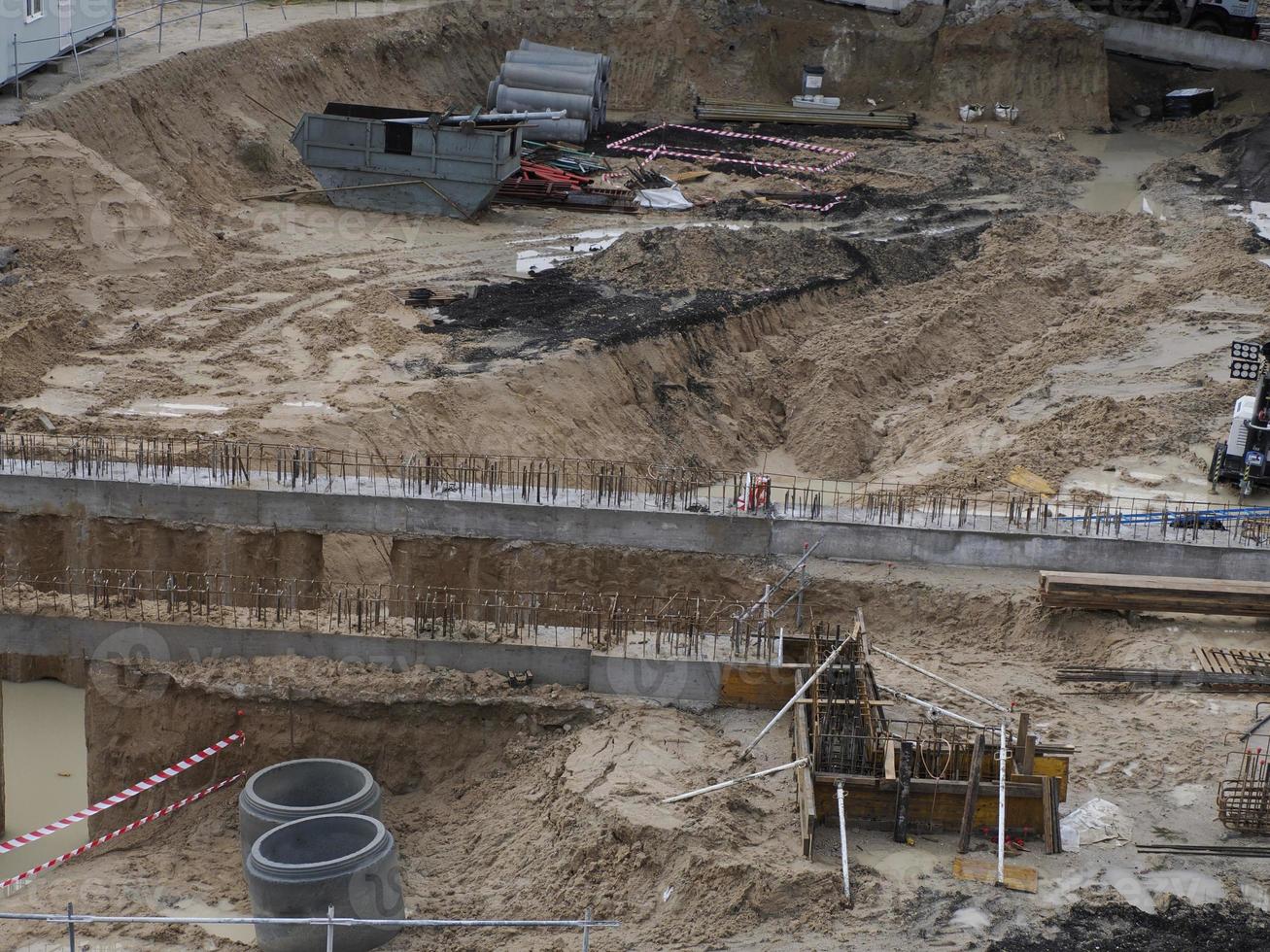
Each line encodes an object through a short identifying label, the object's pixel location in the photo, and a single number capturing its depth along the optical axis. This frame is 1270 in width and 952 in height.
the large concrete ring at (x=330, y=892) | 12.90
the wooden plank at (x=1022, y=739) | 13.56
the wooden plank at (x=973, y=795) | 13.16
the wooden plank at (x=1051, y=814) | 13.27
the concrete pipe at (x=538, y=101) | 36.72
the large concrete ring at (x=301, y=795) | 14.01
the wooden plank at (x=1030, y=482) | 21.00
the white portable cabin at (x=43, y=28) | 28.80
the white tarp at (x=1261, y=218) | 31.67
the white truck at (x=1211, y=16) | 42.06
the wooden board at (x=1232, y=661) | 16.45
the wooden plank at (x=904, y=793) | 13.31
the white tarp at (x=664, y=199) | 32.31
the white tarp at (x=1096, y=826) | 13.44
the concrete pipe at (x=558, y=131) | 36.50
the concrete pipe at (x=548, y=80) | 37.06
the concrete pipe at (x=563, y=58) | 37.75
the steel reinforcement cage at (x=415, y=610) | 16.20
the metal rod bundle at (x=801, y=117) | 40.06
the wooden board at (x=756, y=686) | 15.72
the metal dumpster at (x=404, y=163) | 29.97
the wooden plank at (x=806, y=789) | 13.12
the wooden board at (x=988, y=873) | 12.84
